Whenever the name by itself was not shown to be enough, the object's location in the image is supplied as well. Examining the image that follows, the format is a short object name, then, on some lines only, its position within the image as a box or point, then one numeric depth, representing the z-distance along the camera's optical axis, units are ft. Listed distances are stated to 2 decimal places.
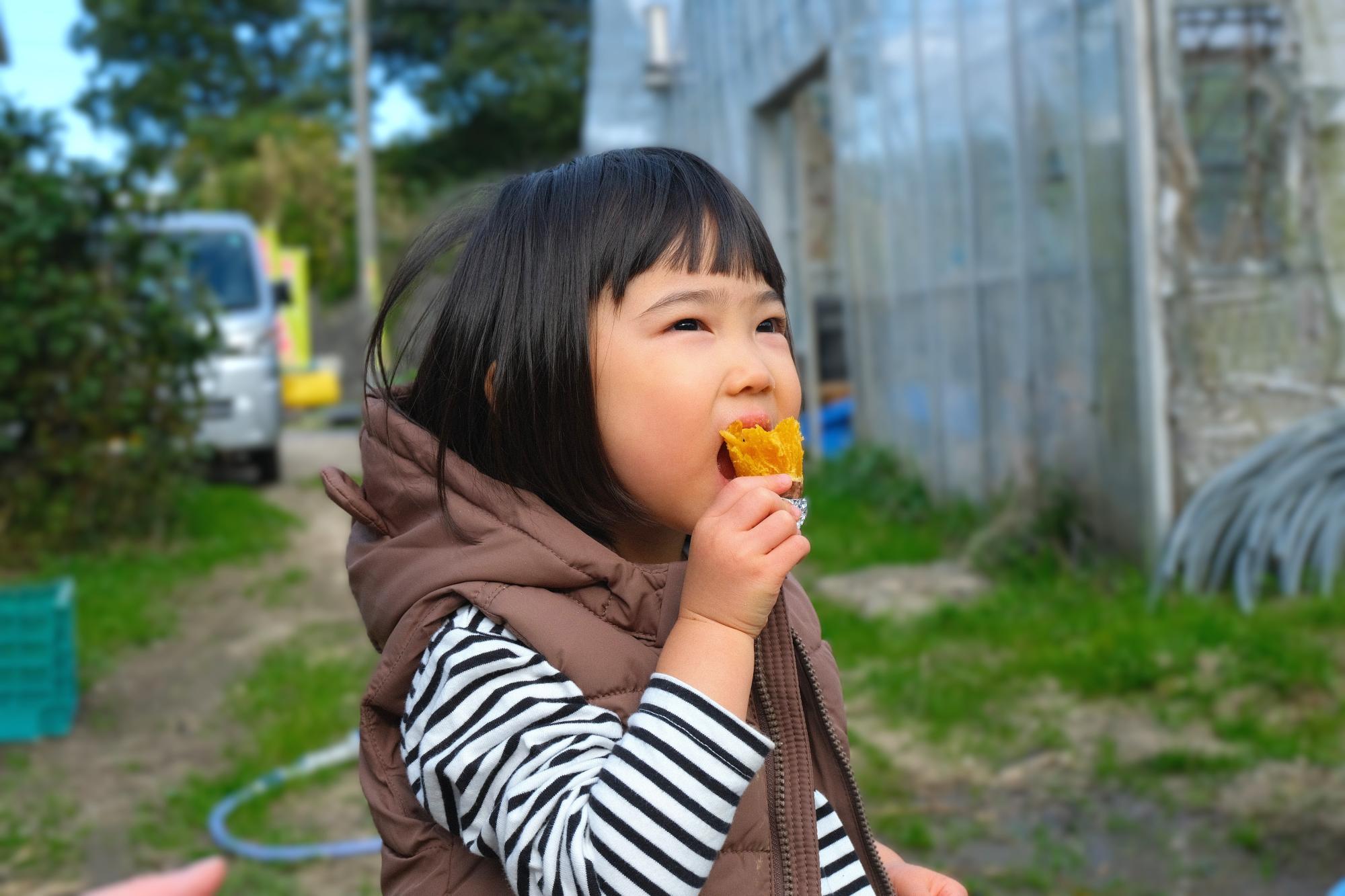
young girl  4.10
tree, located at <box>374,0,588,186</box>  93.66
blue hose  11.76
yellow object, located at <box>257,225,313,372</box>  71.20
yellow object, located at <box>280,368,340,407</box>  70.85
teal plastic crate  15.01
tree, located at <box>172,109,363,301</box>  87.30
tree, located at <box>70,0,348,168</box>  109.40
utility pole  68.28
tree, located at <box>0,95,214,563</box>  23.26
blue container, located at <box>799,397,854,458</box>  34.09
